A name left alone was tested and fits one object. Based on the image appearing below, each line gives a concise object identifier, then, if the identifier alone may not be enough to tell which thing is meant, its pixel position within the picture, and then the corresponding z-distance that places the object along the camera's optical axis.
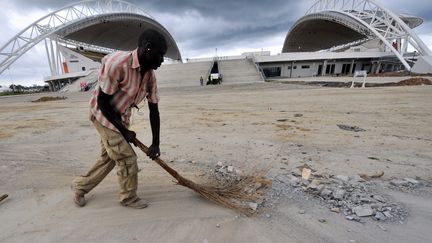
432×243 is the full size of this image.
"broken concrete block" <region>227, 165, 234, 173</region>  3.76
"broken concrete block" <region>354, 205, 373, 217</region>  2.51
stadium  36.44
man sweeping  2.14
